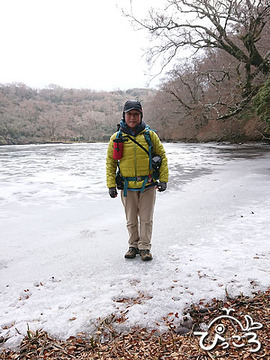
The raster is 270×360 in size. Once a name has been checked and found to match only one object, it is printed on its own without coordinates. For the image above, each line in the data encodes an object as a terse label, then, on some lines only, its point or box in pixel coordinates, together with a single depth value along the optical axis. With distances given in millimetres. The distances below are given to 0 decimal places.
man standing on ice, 3363
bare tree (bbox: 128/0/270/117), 12867
